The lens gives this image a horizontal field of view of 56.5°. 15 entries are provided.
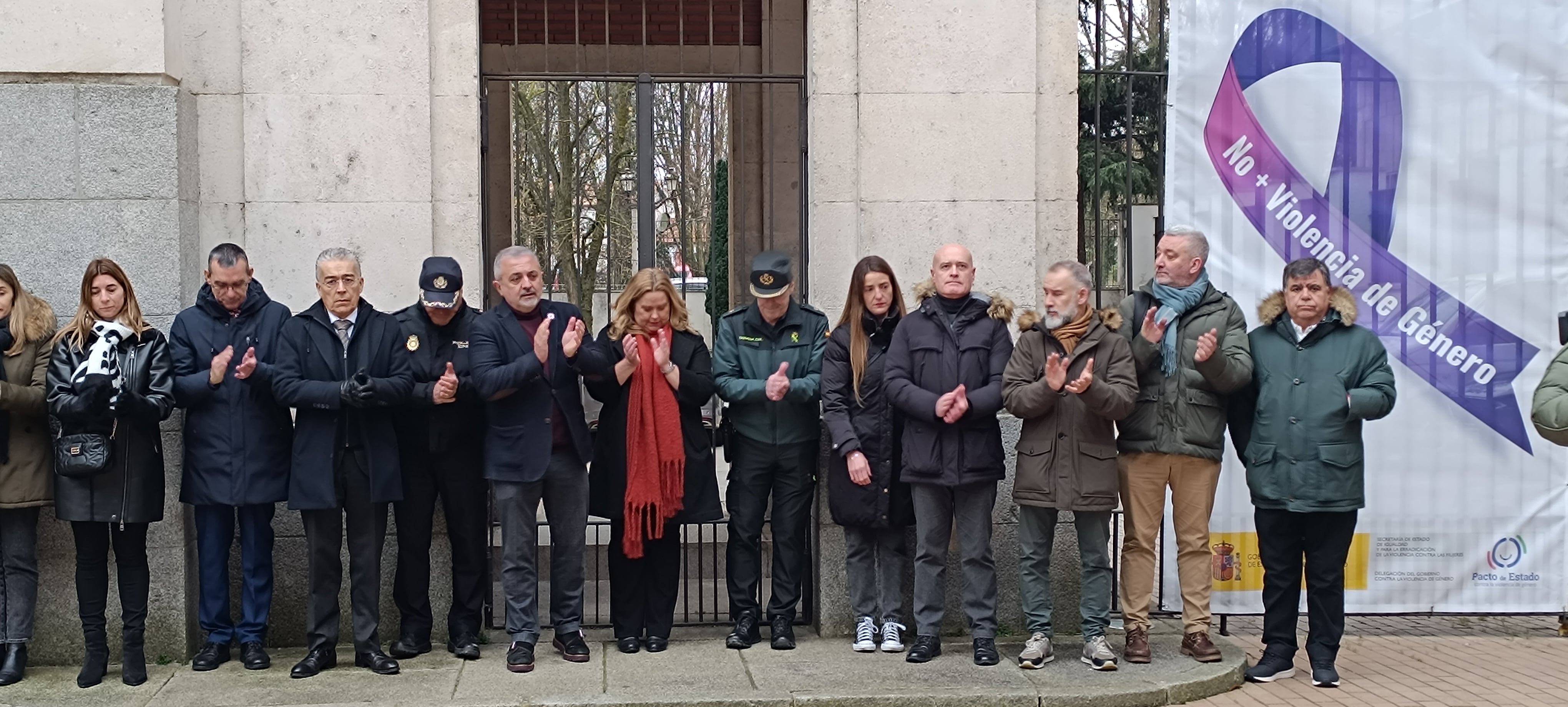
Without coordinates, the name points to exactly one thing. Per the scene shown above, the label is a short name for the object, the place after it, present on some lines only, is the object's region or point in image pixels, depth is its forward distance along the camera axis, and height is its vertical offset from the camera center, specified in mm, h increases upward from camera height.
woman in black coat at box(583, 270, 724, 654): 6602 -595
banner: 7188 +619
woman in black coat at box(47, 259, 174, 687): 5949 -463
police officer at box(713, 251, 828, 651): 6707 -495
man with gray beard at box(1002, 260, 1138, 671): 6246 -482
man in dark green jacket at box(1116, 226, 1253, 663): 6391 -464
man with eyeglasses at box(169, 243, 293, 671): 6285 -370
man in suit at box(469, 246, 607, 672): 6305 -491
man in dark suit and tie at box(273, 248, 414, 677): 6172 -504
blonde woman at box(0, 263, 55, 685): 6129 -594
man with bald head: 6418 -433
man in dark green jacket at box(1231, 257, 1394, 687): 6211 -545
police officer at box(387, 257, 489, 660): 6426 -660
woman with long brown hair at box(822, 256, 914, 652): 6613 -437
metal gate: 7547 +954
